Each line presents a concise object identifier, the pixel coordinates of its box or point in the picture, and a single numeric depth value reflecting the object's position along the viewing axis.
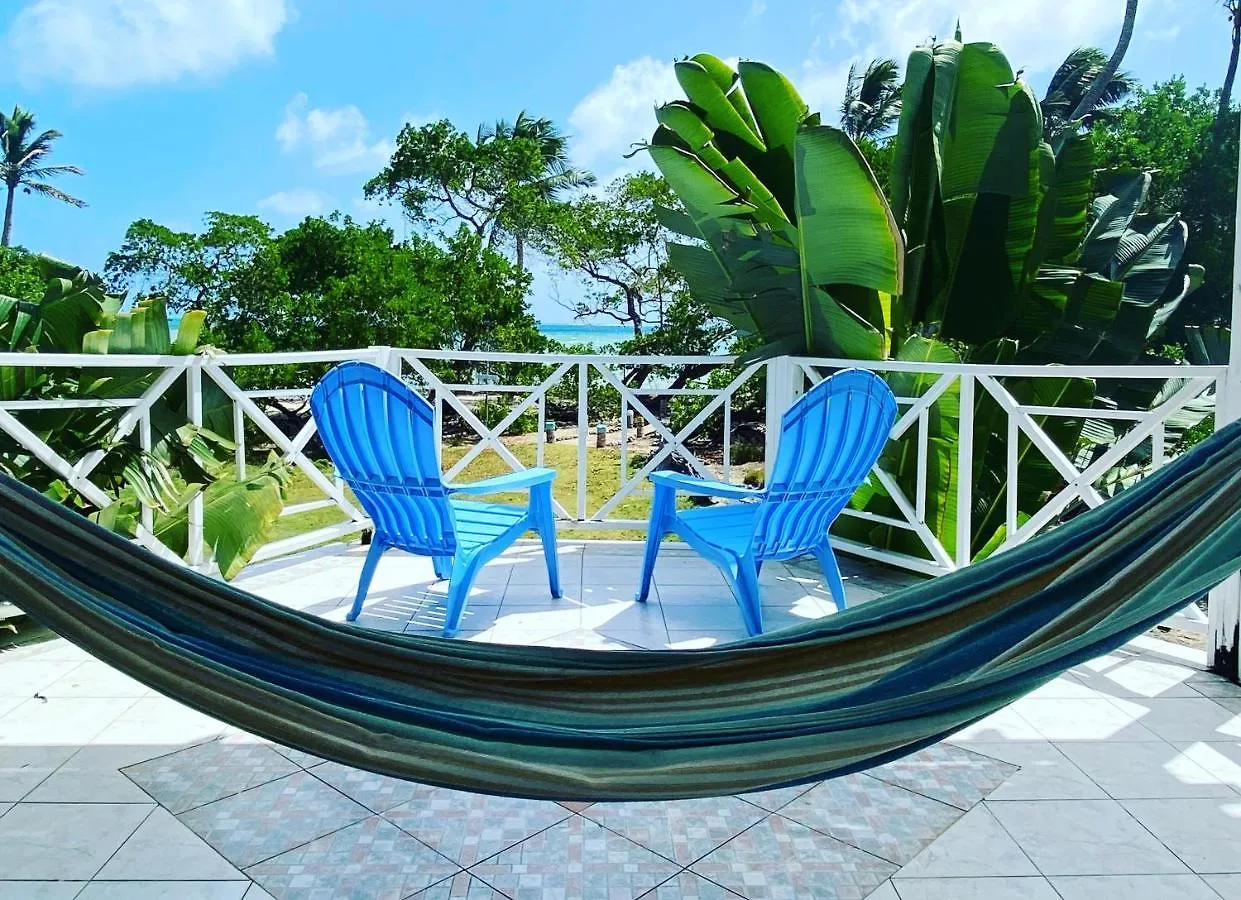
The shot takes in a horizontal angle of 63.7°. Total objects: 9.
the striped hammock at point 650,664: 1.44
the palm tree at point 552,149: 20.23
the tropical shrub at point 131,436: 3.50
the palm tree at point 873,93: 23.11
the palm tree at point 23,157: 26.25
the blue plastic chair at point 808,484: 3.48
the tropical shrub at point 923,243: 4.89
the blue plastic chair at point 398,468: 3.47
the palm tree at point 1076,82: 20.65
